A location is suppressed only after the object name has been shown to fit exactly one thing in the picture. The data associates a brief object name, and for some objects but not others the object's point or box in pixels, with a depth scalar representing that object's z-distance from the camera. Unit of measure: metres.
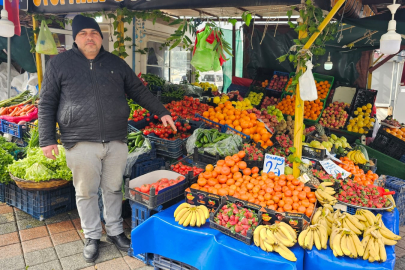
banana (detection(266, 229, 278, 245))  2.70
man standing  3.19
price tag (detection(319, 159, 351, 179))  4.15
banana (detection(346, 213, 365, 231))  3.01
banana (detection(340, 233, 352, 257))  2.65
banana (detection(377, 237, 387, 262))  2.62
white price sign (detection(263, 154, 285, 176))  3.85
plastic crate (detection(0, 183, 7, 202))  4.72
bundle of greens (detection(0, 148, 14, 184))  4.39
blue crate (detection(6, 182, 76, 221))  4.22
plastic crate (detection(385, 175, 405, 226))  4.70
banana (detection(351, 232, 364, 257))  2.67
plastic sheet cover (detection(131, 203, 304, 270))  2.68
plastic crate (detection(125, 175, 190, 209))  3.30
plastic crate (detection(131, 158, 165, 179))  4.30
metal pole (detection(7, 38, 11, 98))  7.60
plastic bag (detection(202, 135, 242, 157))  4.27
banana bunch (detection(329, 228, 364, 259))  2.66
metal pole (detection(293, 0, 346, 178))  3.38
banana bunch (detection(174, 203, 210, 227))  3.09
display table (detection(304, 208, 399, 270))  2.59
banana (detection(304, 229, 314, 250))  2.74
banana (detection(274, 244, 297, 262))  2.61
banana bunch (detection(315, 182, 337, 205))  3.40
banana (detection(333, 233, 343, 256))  2.66
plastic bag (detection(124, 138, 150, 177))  4.19
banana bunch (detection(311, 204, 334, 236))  3.01
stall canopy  3.58
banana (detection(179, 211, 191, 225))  3.11
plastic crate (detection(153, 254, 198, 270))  3.18
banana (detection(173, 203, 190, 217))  3.23
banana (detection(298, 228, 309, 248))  2.77
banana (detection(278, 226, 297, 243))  2.77
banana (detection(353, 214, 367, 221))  3.16
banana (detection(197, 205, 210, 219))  3.19
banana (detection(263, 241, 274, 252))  2.68
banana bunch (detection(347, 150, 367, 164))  5.21
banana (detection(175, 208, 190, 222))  3.17
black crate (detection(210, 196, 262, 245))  2.81
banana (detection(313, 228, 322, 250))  2.75
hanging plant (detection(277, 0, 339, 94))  3.36
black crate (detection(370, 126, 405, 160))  6.21
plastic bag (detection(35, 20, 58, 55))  5.59
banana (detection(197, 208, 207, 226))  3.09
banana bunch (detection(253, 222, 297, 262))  2.67
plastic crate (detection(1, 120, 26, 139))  5.69
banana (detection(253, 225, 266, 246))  2.78
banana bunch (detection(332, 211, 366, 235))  2.97
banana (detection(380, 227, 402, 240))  2.89
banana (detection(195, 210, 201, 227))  3.07
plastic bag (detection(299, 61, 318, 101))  3.39
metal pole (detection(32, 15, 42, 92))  6.06
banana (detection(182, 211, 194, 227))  3.07
